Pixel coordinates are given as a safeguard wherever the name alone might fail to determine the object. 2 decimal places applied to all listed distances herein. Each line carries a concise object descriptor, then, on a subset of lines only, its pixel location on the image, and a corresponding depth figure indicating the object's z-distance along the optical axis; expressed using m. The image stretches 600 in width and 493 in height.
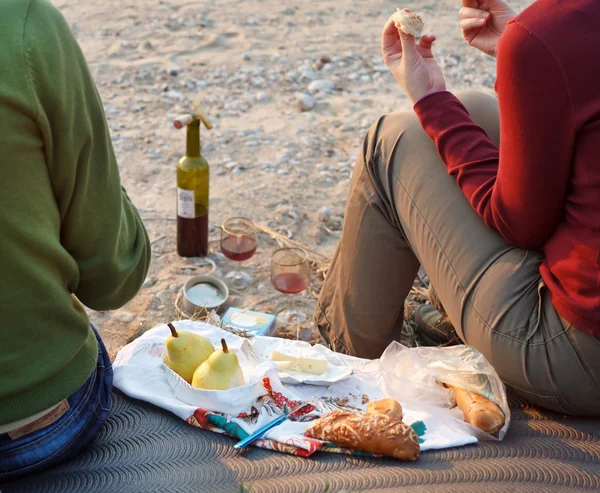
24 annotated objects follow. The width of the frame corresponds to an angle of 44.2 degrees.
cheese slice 2.25
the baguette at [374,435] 1.86
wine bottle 3.32
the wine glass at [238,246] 3.55
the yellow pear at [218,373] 2.03
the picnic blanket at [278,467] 1.78
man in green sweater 1.33
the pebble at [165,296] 3.38
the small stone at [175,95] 5.25
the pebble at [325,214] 4.03
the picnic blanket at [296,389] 1.97
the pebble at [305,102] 5.23
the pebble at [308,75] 5.66
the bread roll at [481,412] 2.00
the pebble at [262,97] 5.33
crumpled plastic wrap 2.10
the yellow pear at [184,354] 2.13
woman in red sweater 1.80
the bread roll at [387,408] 2.02
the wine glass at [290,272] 3.36
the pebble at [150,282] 3.49
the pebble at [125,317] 3.26
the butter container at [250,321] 2.95
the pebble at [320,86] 5.50
